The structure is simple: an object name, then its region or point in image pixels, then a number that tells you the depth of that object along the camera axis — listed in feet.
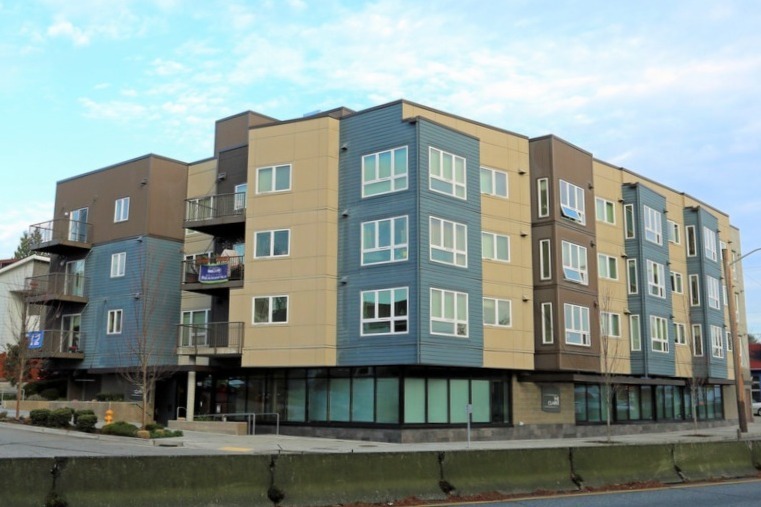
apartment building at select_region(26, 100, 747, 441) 95.20
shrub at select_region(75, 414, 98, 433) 88.99
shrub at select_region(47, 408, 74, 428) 92.84
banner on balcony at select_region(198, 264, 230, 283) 104.58
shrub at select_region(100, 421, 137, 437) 86.85
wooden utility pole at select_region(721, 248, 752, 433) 110.42
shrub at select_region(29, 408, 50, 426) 93.71
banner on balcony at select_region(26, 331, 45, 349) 122.21
